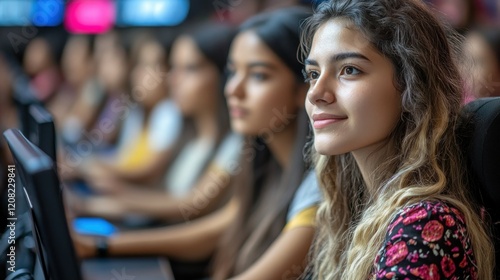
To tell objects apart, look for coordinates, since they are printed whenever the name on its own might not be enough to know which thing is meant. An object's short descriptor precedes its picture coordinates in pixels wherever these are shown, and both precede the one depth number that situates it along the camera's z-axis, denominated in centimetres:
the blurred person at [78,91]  454
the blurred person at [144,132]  365
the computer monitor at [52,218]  89
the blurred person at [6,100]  374
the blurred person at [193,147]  305
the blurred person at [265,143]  206
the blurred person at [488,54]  283
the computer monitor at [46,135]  148
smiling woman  123
